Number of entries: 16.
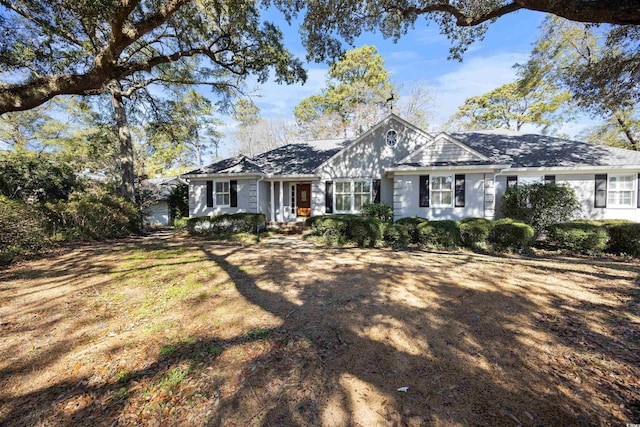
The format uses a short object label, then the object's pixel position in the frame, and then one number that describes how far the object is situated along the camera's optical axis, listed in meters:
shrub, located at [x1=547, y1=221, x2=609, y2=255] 8.23
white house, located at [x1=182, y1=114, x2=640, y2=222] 11.27
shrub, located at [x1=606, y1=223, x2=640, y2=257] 7.91
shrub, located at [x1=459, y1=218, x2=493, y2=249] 8.91
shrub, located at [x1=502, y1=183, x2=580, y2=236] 9.77
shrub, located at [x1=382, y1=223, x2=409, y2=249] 9.17
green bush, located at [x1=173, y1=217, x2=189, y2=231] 13.06
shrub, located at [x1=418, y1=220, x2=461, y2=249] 8.92
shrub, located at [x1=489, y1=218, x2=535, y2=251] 8.61
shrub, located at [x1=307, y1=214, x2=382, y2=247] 9.15
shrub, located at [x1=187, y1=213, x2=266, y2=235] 12.24
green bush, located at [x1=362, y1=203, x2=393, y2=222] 11.63
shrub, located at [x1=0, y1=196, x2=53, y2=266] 6.38
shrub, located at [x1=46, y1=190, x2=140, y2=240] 8.93
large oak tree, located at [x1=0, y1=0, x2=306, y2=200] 6.14
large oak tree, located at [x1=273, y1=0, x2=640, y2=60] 7.04
